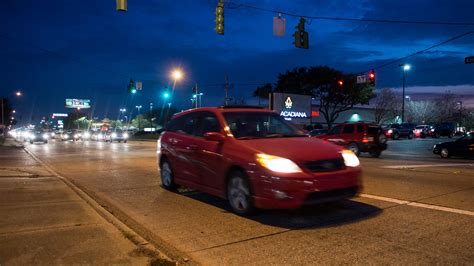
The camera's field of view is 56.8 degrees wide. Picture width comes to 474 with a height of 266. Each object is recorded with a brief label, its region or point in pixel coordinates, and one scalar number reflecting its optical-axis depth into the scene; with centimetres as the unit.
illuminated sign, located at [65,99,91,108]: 11156
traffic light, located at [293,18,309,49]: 2173
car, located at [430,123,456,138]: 5030
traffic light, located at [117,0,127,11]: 1566
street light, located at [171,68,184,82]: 4104
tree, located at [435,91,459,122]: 8759
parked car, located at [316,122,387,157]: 2000
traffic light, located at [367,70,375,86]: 3228
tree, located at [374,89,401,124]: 7906
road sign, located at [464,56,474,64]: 2349
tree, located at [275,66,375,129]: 5700
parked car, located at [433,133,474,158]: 1945
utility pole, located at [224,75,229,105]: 4519
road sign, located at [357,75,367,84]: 3668
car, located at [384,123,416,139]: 4430
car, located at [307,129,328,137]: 3102
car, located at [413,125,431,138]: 4928
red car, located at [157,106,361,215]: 627
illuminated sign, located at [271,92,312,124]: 4872
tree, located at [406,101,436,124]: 8788
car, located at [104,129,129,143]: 5038
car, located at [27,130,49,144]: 4772
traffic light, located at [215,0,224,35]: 1919
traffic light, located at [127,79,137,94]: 3766
